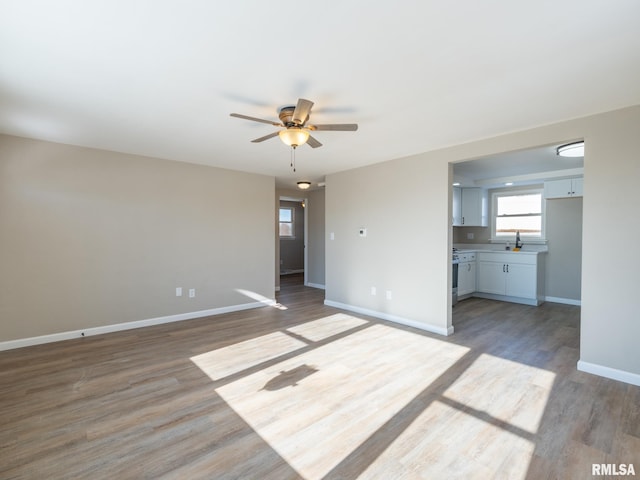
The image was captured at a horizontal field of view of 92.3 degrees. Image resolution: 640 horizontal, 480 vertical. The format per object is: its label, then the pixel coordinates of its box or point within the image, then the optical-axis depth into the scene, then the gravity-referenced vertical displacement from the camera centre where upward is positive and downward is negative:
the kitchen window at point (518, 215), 6.04 +0.34
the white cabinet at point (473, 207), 6.25 +0.51
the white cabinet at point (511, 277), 5.43 -0.83
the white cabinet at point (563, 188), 5.24 +0.77
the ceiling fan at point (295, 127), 2.46 +0.86
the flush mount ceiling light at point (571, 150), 3.35 +0.94
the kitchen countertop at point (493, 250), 5.54 -0.35
